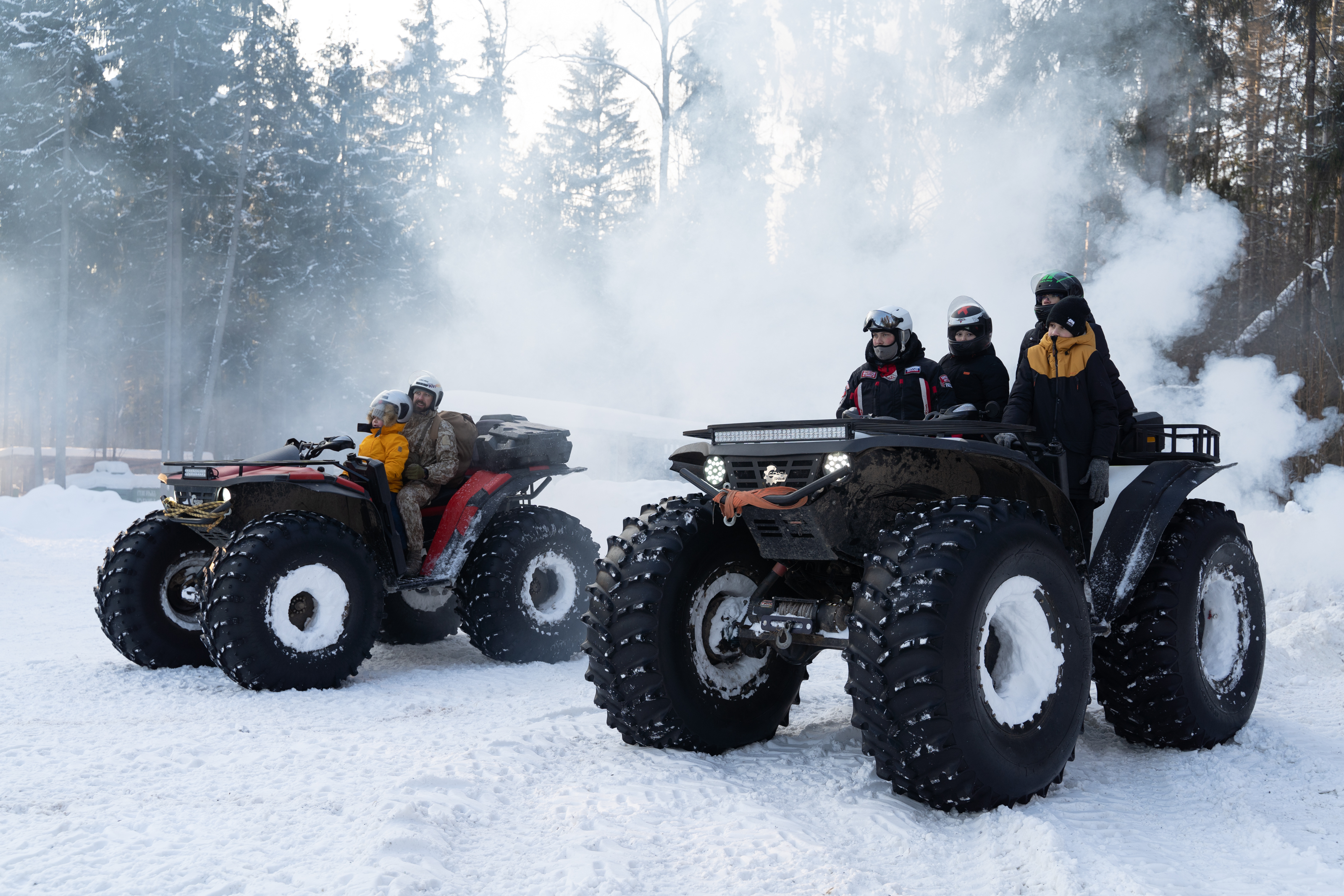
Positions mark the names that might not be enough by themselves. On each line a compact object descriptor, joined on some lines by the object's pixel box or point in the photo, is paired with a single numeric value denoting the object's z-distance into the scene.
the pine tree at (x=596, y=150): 32.44
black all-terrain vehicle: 3.20
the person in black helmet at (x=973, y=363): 5.37
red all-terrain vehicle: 5.50
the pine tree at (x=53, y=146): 22.72
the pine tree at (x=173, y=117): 23.38
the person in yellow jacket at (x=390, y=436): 6.68
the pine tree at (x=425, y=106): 30.23
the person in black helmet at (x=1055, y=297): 4.77
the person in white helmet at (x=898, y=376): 5.15
